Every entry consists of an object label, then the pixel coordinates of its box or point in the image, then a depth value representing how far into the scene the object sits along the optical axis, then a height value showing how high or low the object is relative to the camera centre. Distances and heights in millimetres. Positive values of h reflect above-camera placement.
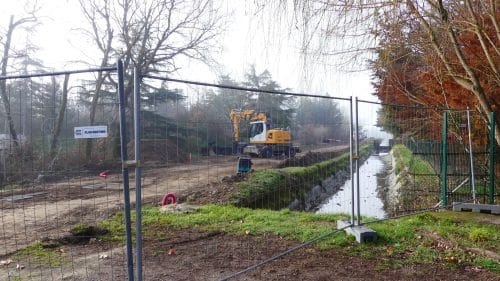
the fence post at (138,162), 3145 -181
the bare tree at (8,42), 20516 +5265
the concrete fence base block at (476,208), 7074 -1449
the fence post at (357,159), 5582 -383
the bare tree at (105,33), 24016 +6566
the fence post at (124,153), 3014 -108
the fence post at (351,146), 5542 -194
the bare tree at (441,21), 3838 +1240
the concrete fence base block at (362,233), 5387 -1399
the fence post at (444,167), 7523 -758
